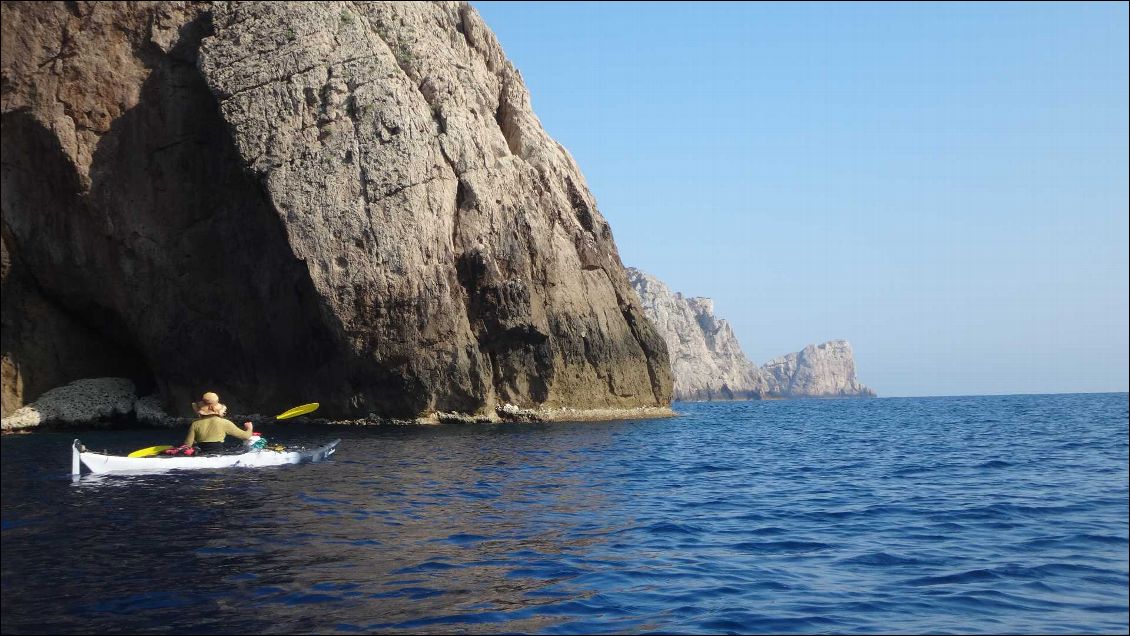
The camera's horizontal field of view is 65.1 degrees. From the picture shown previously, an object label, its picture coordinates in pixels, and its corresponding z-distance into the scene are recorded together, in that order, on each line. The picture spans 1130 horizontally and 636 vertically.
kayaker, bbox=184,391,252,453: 22.36
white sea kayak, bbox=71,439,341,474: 20.23
